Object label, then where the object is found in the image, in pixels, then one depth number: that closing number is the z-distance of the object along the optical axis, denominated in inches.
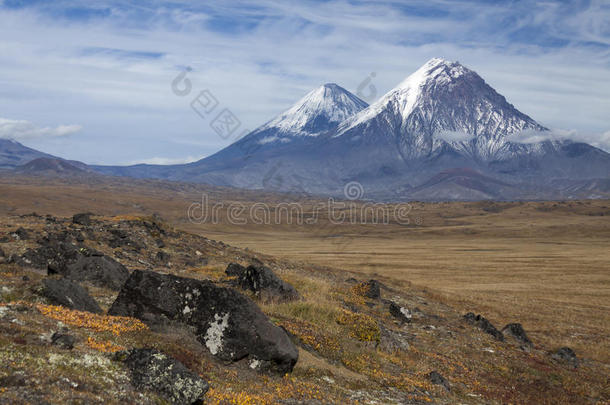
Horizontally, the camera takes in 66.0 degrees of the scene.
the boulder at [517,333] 978.3
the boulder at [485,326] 979.9
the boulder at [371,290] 1119.4
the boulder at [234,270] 1039.0
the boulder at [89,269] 744.3
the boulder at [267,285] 792.3
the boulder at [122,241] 1282.0
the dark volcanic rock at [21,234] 1076.0
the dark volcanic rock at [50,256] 773.9
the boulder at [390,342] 703.1
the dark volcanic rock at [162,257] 1238.8
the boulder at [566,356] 859.4
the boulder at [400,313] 978.8
